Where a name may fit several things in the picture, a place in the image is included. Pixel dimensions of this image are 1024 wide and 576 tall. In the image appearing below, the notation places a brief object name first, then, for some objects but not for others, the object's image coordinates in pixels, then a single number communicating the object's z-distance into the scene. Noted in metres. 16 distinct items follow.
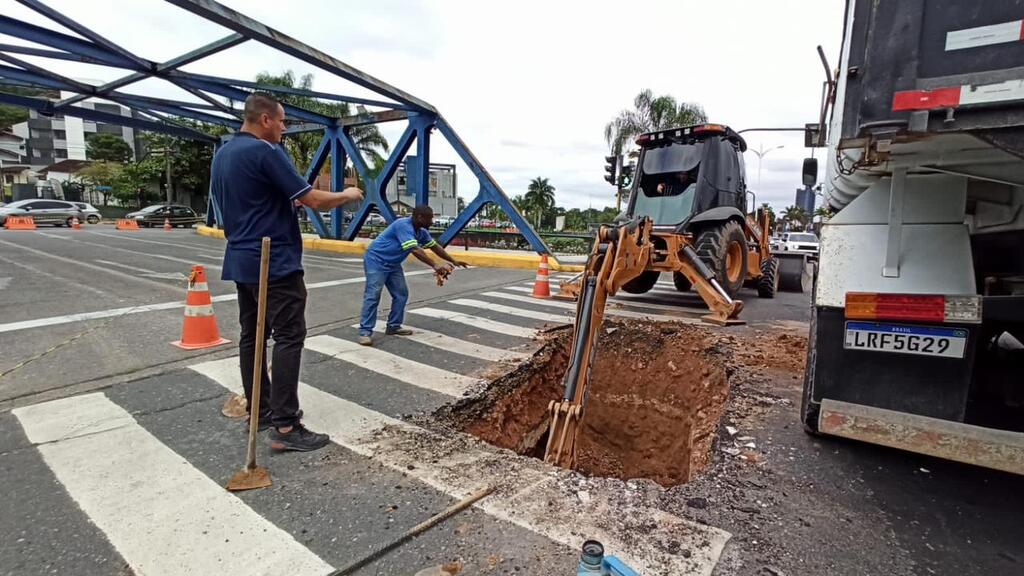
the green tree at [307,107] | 32.22
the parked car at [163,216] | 30.77
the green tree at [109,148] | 50.75
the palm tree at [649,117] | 28.22
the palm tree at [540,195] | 64.62
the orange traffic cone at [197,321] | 5.07
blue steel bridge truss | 9.55
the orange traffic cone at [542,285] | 9.05
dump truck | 1.95
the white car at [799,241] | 23.36
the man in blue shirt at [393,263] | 5.60
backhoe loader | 6.84
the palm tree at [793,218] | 64.56
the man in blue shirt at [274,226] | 2.94
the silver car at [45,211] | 24.84
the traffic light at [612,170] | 9.18
